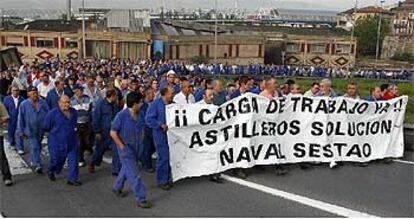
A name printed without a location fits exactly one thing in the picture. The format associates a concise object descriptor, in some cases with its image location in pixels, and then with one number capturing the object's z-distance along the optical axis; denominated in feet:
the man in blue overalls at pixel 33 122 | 32.81
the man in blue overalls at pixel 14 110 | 38.25
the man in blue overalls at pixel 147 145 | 32.40
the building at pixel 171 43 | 203.41
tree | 371.15
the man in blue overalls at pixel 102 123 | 32.33
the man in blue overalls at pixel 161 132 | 28.32
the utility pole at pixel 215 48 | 204.47
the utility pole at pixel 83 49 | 189.22
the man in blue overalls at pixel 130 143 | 25.85
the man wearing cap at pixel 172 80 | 39.81
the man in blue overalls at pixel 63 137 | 29.12
